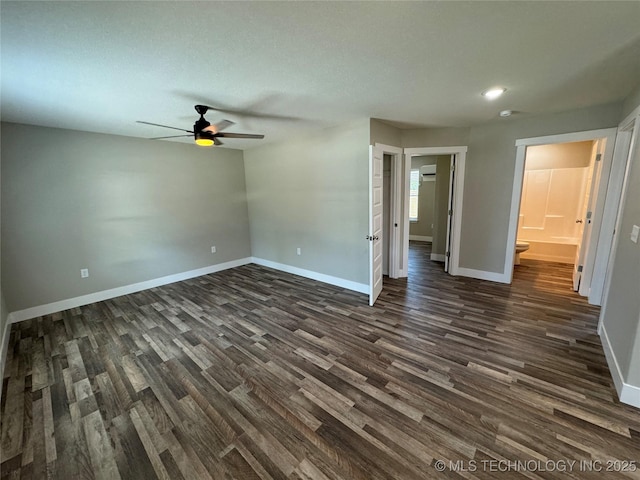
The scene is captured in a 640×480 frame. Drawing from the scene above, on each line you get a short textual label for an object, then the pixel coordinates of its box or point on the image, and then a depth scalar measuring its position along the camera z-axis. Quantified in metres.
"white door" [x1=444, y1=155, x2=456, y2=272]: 4.39
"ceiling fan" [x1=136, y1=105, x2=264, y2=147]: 2.71
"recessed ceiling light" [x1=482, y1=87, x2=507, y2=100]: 2.46
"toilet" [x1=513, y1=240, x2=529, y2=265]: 4.88
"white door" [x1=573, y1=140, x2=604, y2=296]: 3.37
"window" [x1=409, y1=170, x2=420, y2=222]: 7.63
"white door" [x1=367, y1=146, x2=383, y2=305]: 3.24
